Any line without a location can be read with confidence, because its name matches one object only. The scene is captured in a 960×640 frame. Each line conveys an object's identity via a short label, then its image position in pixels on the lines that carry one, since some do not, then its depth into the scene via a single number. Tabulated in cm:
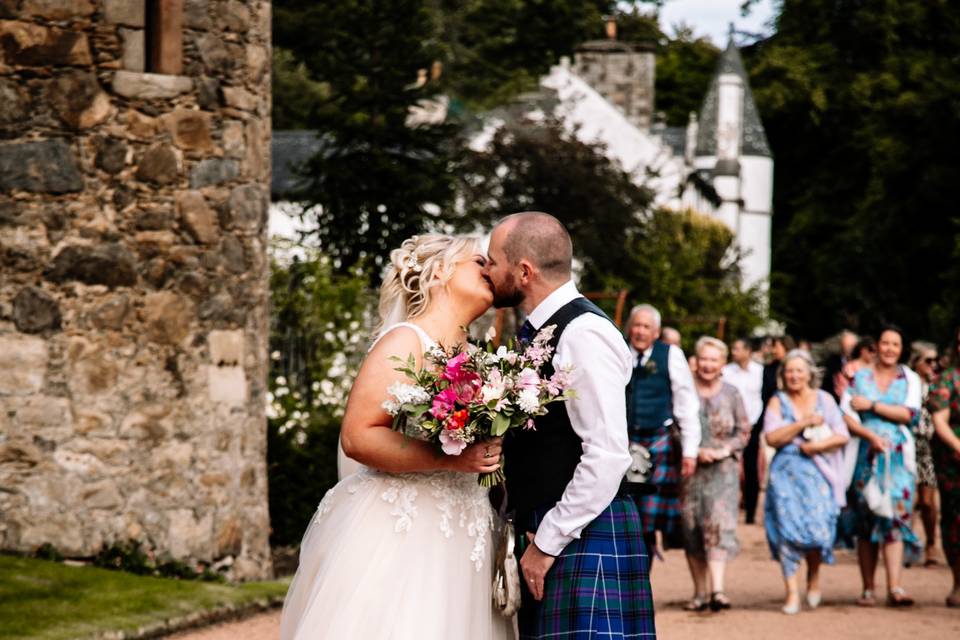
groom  506
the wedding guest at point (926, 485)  1400
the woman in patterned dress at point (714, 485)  1090
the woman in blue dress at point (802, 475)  1087
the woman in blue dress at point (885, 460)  1123
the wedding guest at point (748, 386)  1659
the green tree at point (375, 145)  2211
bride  516
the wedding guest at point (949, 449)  1094
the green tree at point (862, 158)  3219
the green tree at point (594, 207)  3188
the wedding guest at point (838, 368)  1486
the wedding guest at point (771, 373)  1669
